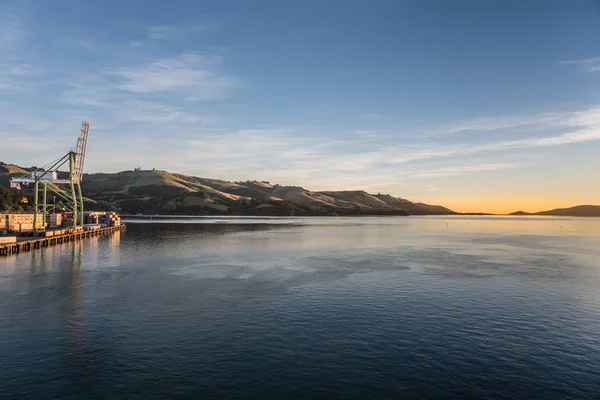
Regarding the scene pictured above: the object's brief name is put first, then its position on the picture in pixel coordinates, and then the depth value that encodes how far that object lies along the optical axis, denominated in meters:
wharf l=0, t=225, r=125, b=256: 99.69
